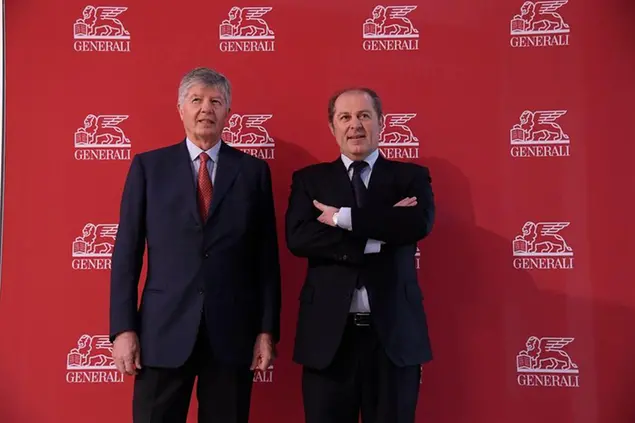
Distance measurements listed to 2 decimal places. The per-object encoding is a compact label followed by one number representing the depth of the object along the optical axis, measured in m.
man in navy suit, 2.10
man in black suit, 2.08
